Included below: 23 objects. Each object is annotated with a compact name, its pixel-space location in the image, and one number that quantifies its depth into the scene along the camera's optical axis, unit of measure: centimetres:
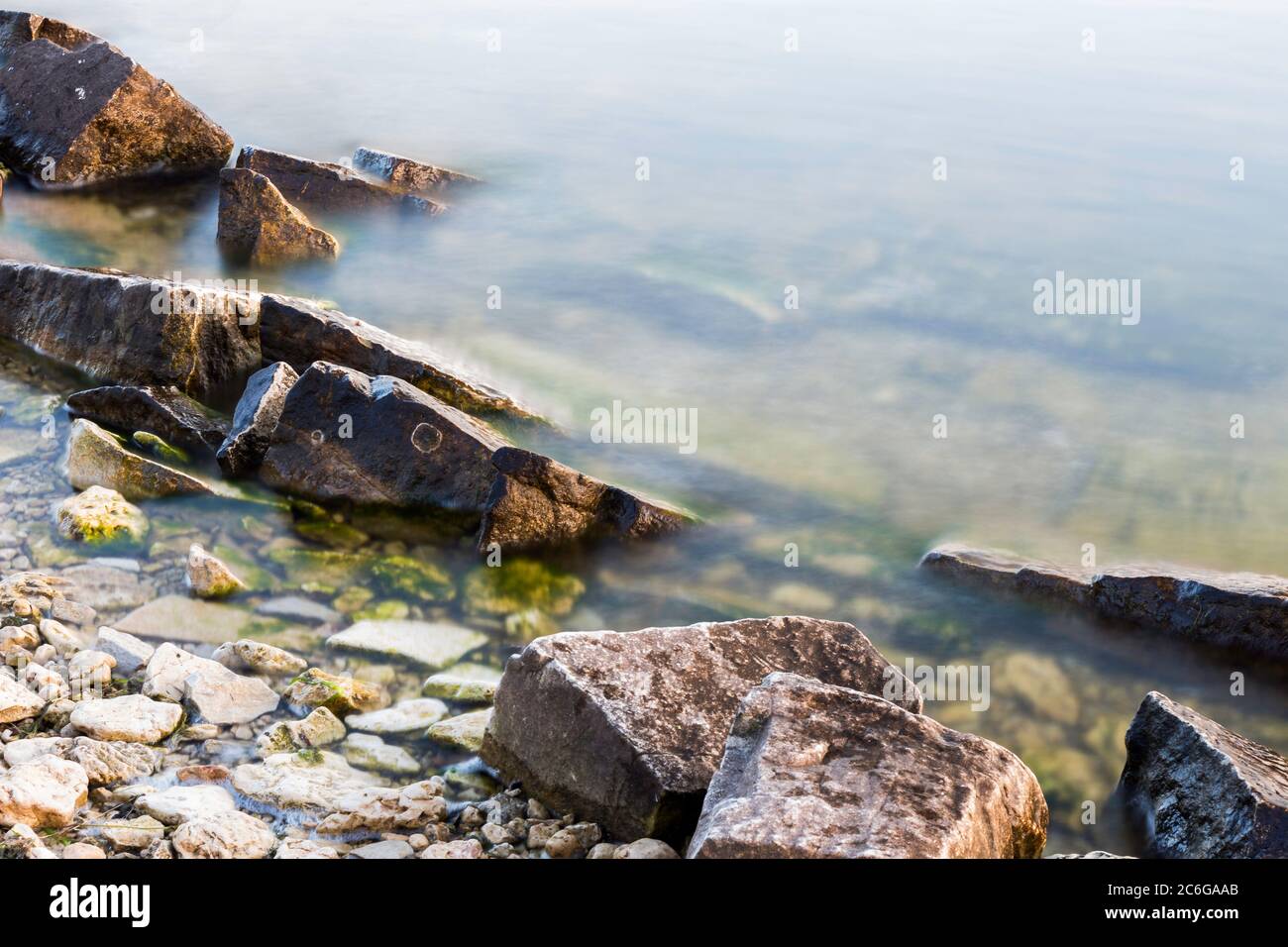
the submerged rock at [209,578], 628
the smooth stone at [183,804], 429
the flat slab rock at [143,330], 828
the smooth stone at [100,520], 664
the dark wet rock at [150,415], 779
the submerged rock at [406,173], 1339
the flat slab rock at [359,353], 826
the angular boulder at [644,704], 438
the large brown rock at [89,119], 1266
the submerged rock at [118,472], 711
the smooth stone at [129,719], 482
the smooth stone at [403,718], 529
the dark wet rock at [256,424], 750
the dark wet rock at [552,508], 684
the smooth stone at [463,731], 516
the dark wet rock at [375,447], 715
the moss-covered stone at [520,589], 662
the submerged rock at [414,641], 595
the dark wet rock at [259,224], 1120
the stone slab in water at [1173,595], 623
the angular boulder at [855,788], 360
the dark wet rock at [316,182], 1271
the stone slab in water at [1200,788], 432
